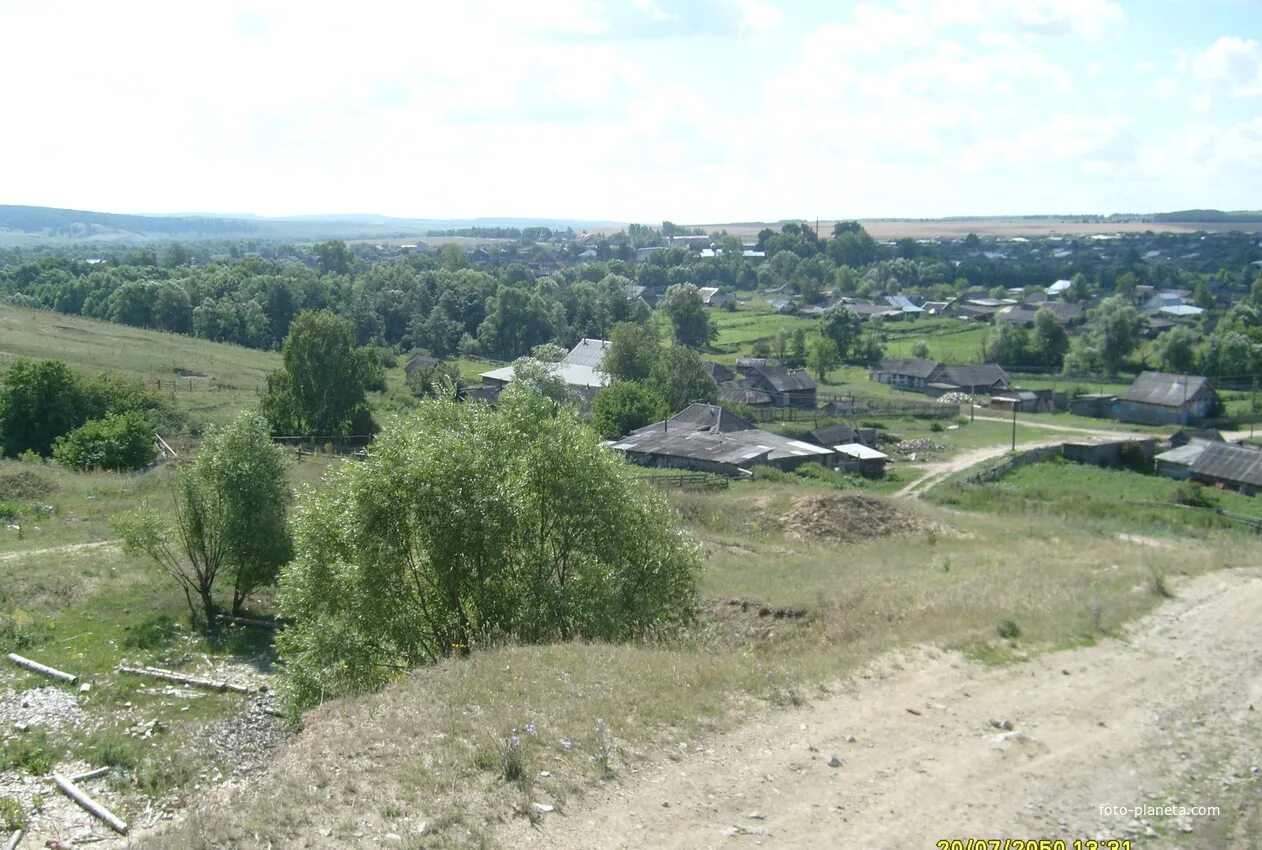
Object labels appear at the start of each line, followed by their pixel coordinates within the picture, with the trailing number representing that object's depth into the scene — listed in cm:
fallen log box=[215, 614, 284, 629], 2202
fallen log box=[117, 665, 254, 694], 1852
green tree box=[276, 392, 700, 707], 1487
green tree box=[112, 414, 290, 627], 2170
